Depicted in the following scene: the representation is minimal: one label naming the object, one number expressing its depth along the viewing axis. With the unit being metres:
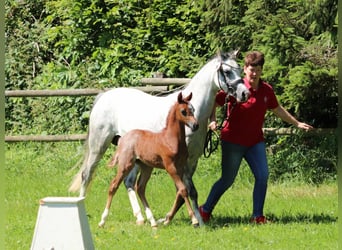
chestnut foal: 15.17
